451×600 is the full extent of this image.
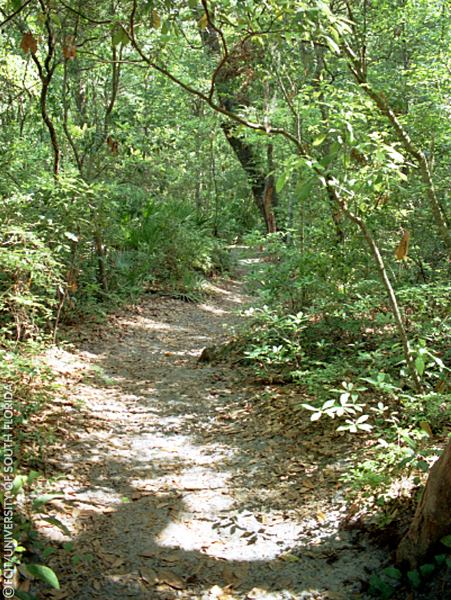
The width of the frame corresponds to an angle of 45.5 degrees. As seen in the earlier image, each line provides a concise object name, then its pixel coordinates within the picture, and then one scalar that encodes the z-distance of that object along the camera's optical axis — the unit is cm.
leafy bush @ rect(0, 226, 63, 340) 536
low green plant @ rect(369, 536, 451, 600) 261
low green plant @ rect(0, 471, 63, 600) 245
